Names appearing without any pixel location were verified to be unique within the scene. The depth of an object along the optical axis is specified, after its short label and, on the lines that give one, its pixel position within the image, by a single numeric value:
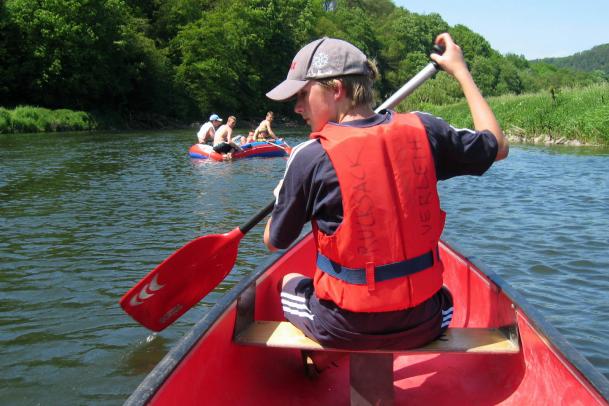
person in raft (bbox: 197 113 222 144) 15.44
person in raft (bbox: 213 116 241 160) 14.37
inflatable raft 14.50
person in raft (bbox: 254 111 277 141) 16.06
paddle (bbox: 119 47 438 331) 2.90
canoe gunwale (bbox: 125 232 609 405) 1.81
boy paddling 1.88
